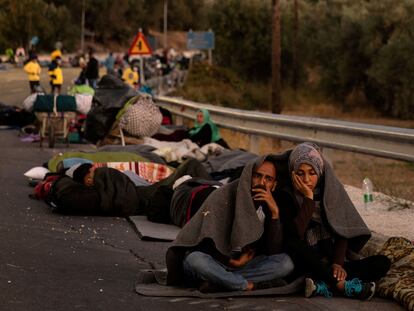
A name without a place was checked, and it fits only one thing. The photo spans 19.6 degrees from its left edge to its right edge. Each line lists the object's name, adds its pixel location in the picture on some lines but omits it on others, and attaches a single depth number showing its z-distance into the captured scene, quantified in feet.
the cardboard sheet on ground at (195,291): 27.09
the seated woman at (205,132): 64.18
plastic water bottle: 42.16
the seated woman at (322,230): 27.45
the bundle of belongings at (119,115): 71.41
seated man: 27.27
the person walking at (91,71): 137.90
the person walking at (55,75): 142.10
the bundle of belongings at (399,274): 27.09
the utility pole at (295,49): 192.13
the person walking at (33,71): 139.74
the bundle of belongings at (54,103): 78.48
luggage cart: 78.38
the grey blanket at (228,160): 51.78
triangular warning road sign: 120.88
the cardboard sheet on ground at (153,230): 37.65
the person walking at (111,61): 235.89
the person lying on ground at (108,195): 41.65
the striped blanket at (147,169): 49.32
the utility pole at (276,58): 113.91
